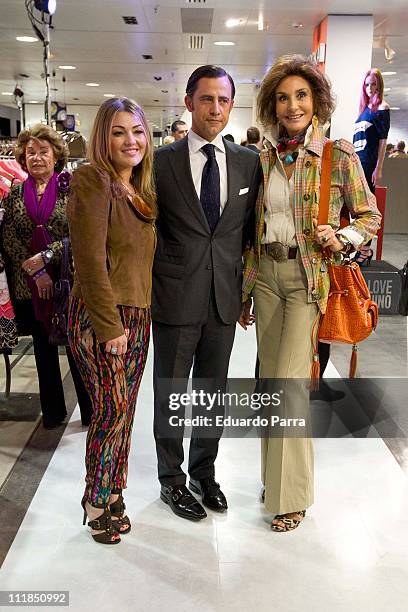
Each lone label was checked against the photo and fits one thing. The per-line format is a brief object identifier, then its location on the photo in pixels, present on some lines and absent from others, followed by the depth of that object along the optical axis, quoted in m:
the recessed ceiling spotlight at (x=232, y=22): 7.65
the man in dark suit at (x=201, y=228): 2.36
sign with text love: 3.84
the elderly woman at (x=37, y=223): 3.16
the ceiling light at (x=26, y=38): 8.80
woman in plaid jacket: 2.35
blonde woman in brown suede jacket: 2.11
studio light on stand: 4.19
